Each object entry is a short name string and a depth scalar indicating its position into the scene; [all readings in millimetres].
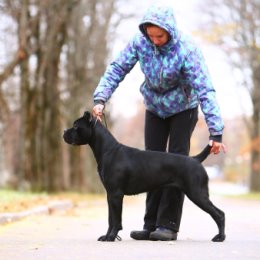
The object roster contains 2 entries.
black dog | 15664
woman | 15703
